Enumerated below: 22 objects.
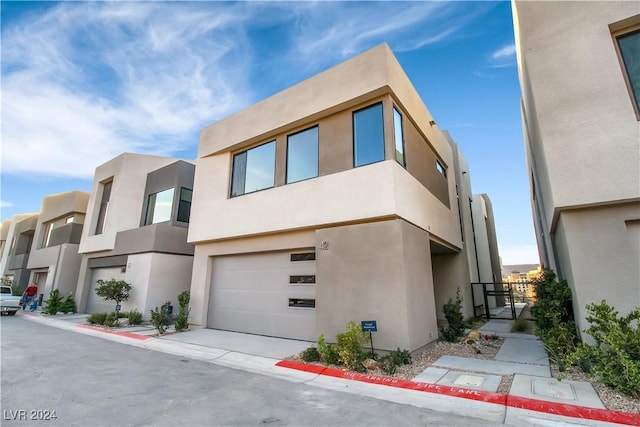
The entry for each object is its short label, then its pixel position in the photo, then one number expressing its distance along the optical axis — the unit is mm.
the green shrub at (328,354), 5930
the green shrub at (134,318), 11473
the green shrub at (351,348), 5688
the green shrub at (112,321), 10941
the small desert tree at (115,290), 12164
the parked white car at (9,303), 14766
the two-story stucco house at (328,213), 6570
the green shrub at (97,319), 11688
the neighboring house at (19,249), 23297
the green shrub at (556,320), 5414
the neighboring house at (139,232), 12602
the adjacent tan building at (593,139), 4984
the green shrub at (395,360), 5391
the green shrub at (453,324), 7852
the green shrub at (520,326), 9266
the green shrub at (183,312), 9703
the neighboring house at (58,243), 18203
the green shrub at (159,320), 9357
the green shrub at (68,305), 15625
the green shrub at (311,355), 6168
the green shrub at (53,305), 15280
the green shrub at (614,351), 3816
